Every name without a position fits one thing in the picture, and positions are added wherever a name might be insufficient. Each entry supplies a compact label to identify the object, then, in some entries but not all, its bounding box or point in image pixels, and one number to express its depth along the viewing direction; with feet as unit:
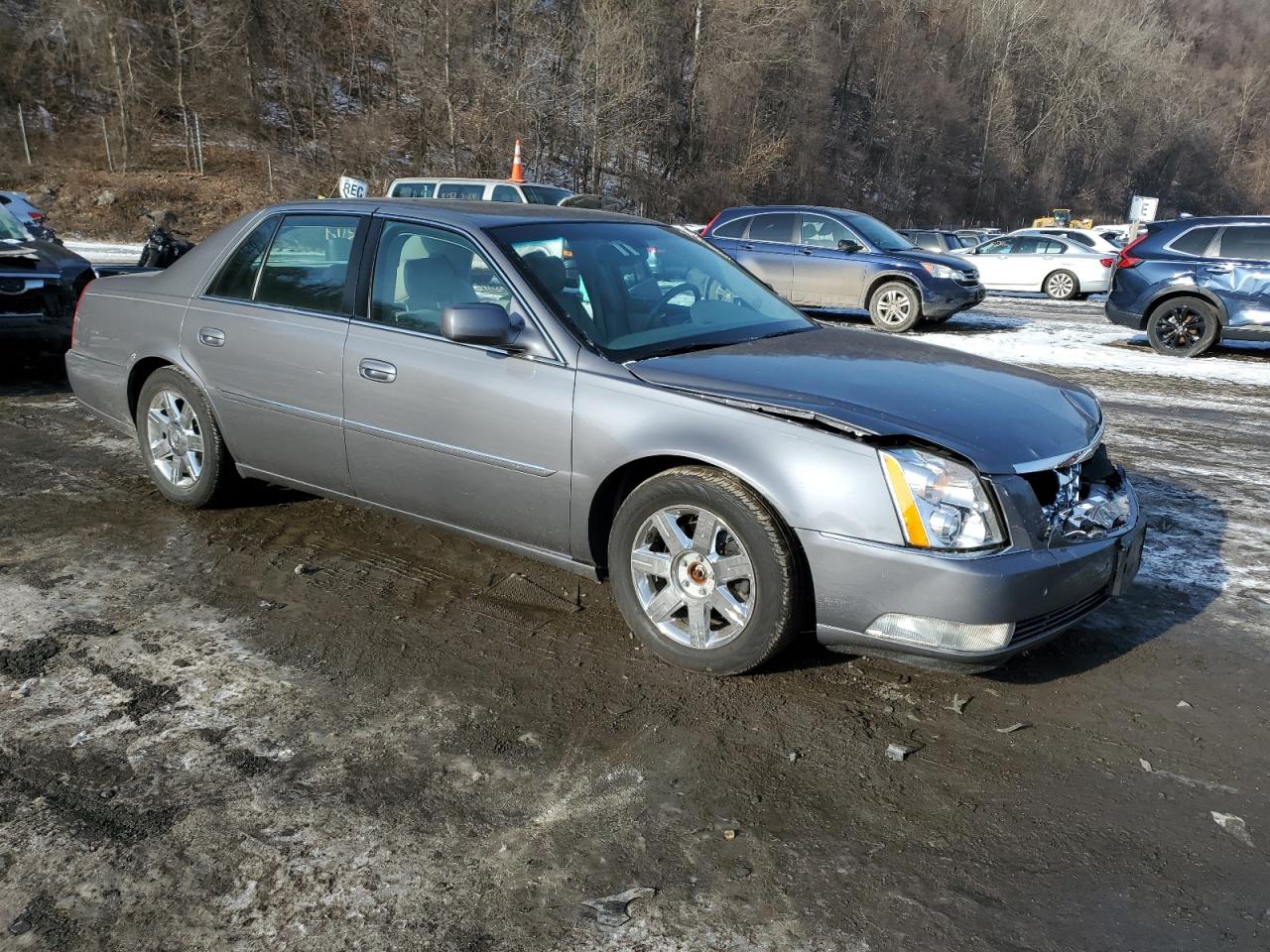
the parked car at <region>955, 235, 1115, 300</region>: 64.08
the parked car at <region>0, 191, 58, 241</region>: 50.51
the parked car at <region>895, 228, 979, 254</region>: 82.07
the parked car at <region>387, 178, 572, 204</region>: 51.72
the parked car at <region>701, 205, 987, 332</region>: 43.65
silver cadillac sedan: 10.03
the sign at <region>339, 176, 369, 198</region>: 55.52
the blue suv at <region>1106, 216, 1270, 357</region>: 37.58
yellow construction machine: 156.76
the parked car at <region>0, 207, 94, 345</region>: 26.66
